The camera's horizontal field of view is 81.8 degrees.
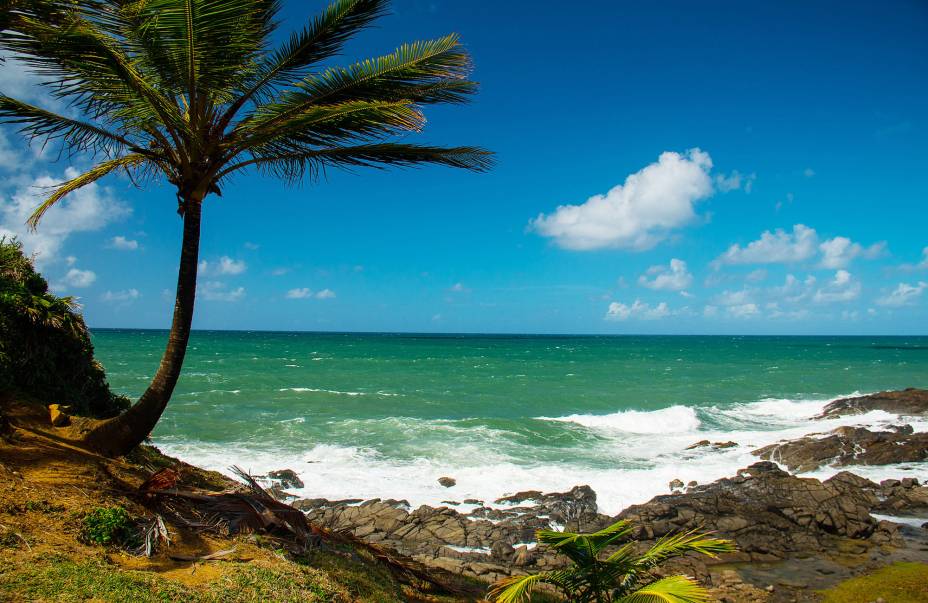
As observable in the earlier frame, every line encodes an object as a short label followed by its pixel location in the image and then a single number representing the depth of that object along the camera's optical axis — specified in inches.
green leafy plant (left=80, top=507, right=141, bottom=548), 165.2
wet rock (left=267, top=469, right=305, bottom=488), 568.4
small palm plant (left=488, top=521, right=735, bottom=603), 168.2
